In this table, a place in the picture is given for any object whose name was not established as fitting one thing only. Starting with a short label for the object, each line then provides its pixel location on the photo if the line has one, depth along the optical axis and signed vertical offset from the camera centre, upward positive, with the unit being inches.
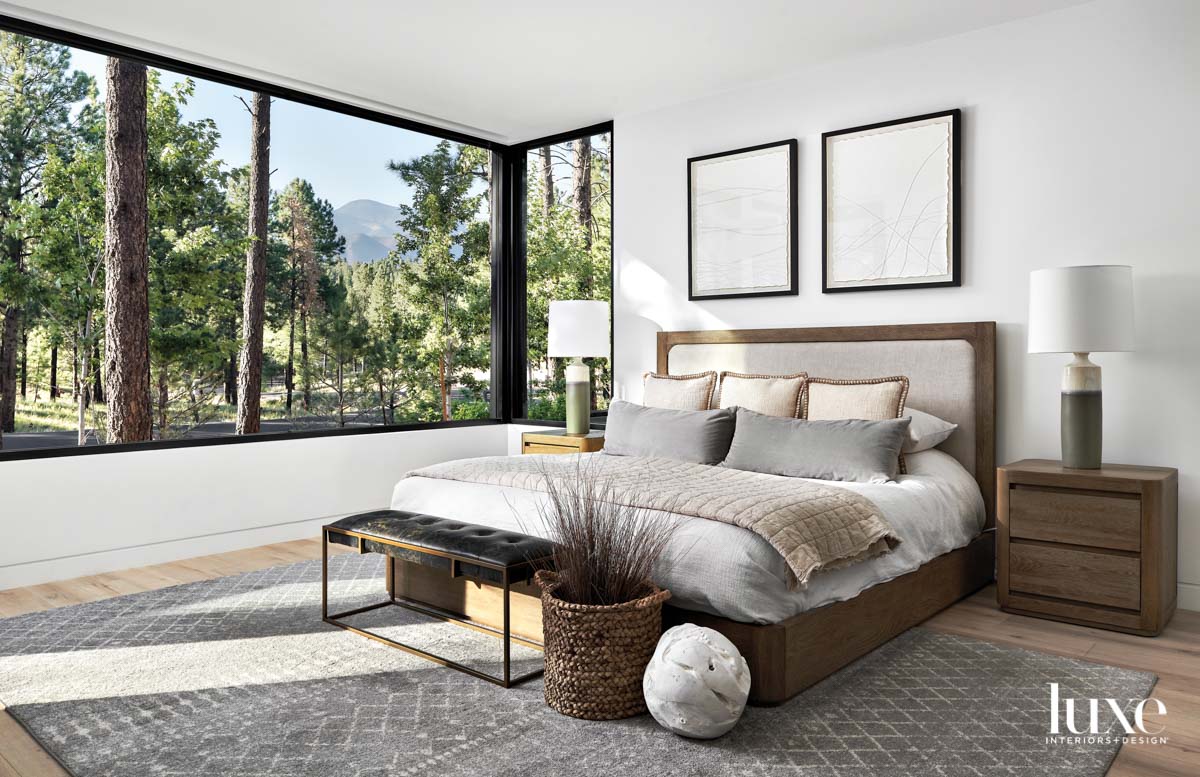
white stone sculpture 89.1 -33.3
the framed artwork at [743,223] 188.5 +35.4
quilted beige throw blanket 103.8 -17.1
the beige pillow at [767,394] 168.6 -3.9
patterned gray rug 86.4 -39.5
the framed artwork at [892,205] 165.0 +34.7
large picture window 165.6 +28.2
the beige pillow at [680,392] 182.4 -3.6
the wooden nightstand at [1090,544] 126.6 -26.8
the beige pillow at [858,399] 155.9 -4.6
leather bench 107.4 -23.6
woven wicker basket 96.0 -32.2
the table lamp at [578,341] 207.3 +8.7
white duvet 100.2 -22.5
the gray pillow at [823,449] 139.7 -12.7
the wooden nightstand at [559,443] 204.4 -16.5
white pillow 151.9 -10.5
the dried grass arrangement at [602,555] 99.3 -21.3
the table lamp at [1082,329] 134.2 +7.3
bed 100.7 -22.6
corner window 230.2 +37.8
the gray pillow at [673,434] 157.6 -11.4
